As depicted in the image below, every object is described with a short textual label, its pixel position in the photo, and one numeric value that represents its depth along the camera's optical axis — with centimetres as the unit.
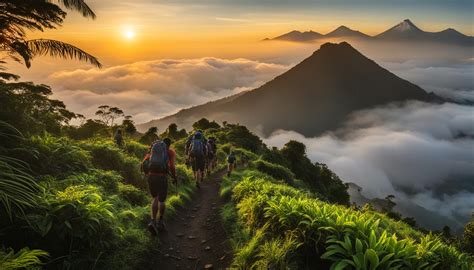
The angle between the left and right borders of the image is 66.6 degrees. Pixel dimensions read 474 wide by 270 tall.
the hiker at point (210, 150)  2000
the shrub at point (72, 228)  600
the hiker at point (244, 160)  2858
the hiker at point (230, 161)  2045
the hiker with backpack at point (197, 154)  1631
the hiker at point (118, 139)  2031
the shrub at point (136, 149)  2125
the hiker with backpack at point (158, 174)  898
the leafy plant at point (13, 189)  575
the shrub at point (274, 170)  2786
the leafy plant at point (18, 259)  459
